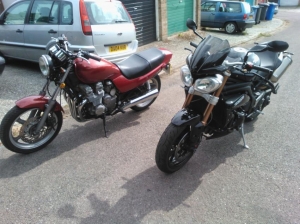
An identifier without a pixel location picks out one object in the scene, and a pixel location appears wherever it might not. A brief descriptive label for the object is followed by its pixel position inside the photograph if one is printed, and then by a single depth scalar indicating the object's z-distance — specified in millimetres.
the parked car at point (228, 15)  12016
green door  10617
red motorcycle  3045
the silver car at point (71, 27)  5020
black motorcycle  2477
